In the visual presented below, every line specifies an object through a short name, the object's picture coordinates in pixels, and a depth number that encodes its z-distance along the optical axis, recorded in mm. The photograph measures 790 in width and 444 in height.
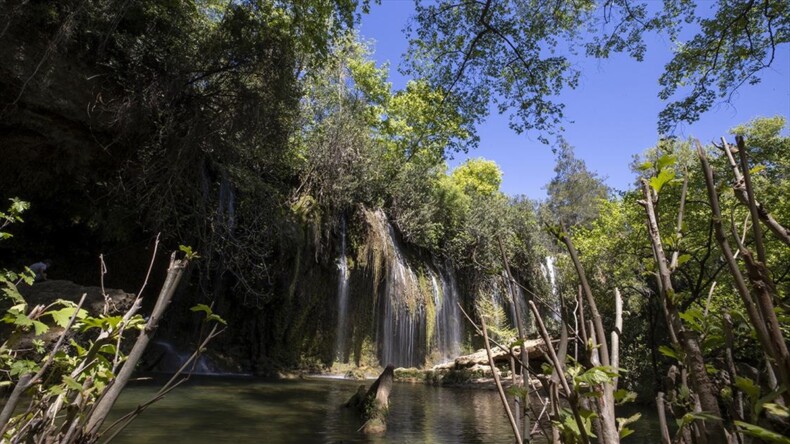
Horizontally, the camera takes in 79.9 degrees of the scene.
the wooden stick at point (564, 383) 1021
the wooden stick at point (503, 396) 1236
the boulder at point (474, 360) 16431
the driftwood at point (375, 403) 7449
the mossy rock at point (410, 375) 15906
